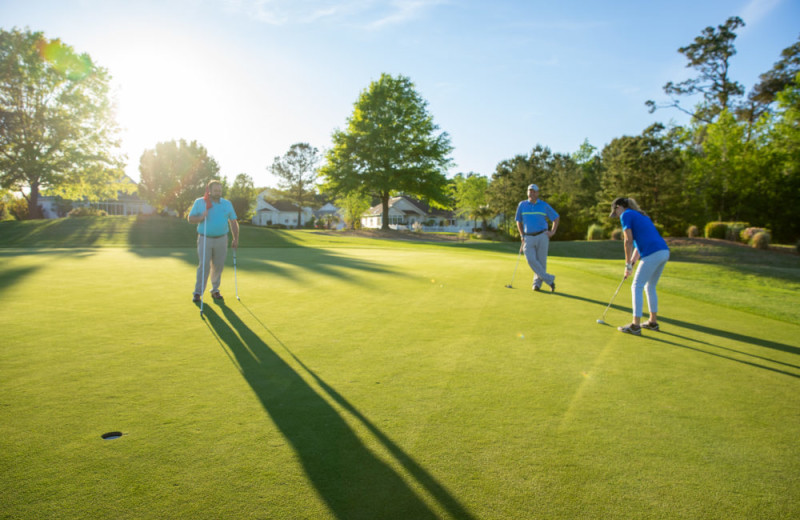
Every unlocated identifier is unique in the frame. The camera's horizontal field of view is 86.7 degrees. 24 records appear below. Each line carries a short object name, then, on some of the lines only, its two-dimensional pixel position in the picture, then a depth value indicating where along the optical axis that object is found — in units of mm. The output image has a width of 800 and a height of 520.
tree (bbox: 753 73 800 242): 37625
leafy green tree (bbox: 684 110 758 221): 39906
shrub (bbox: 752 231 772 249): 25625
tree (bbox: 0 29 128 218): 37250
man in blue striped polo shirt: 10359
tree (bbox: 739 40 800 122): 44219
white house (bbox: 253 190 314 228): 106000
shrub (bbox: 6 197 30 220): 51291
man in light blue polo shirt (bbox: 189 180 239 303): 8195
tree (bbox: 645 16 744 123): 46969
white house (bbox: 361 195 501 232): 93869
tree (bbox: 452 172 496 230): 74500
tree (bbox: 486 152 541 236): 51062
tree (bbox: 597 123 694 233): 35938
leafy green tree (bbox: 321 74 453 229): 47156
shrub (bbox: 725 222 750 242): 28594
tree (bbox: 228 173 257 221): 79812
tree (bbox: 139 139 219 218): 67500
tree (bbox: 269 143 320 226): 83812
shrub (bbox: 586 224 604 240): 35781
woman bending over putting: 6930
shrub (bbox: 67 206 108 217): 43844
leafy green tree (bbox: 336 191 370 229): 70944
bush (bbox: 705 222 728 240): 29297
